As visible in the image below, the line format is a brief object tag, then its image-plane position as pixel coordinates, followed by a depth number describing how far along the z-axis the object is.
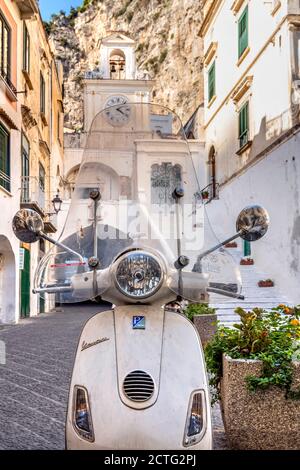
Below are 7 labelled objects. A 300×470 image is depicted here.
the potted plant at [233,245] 12.96
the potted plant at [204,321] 6.64
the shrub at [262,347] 3.30
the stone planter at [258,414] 3.30
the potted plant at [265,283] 10.77
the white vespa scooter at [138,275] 2.36
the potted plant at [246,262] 12.02
